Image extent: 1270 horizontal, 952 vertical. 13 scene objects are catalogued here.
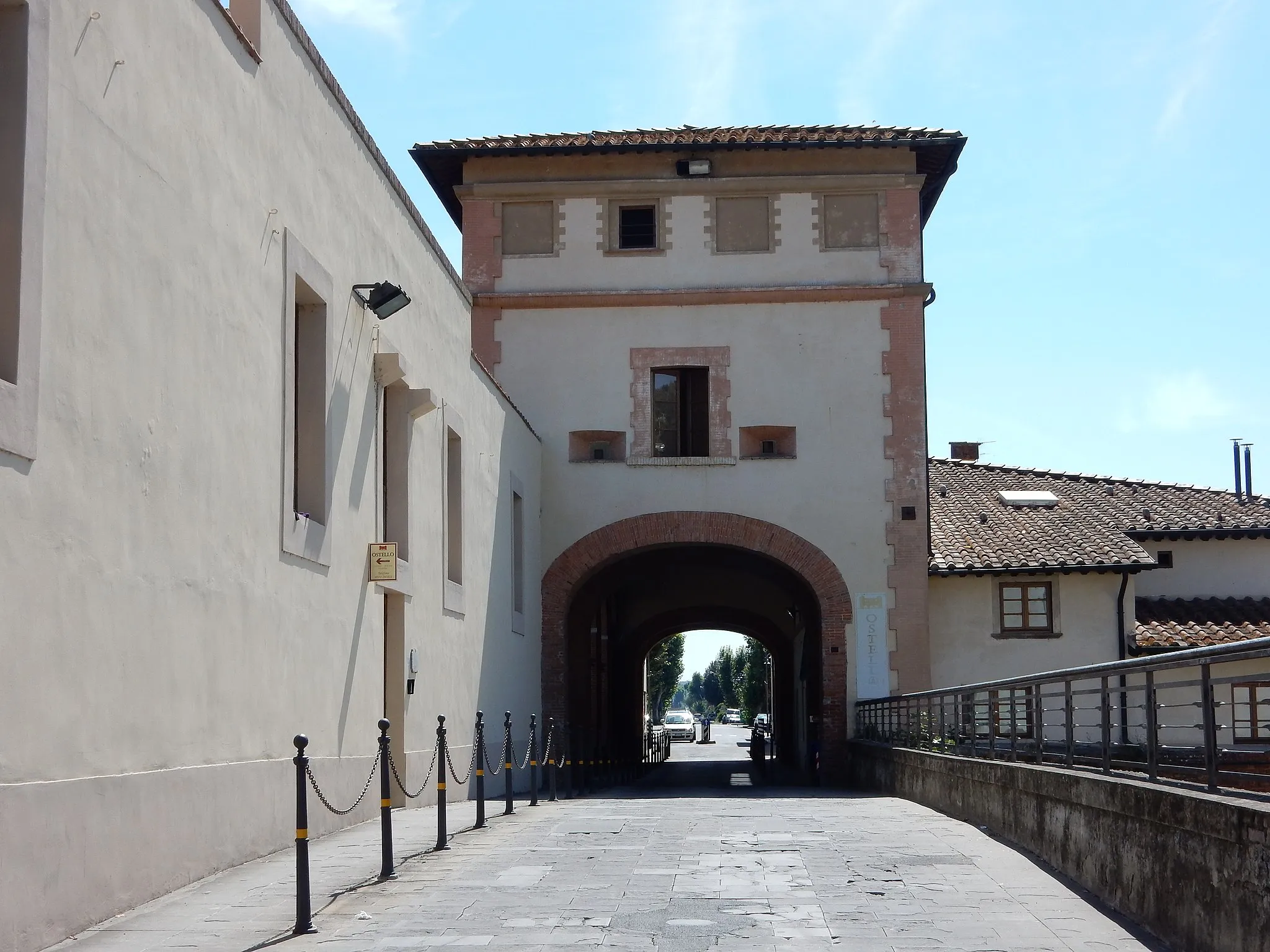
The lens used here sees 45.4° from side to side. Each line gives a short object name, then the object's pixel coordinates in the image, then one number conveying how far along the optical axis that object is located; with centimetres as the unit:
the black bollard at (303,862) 751
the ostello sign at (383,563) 1400
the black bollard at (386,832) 927
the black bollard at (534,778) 1554
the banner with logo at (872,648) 2414
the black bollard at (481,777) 1281
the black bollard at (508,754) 1464
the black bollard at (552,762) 1769
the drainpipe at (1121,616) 2558
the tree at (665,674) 9838
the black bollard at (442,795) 1106
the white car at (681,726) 7556
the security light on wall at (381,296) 1371
